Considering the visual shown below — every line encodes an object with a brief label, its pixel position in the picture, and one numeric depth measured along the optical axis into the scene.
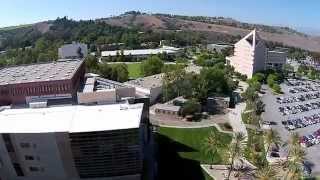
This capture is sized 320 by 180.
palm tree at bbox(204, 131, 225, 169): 43.16
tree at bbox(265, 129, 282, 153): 43.84
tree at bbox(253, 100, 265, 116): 59.73
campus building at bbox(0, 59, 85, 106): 44.00
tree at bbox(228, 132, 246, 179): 40.54
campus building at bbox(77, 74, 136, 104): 40.95
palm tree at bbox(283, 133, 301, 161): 41.30
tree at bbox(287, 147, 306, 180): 37.58
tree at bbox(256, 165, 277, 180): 34.45
